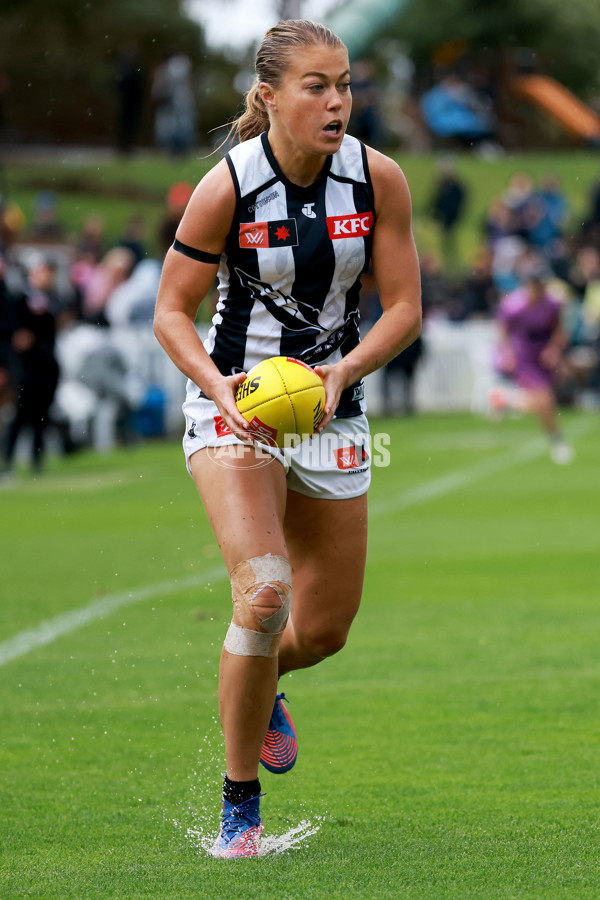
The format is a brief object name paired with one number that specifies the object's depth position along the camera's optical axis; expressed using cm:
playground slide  5000
